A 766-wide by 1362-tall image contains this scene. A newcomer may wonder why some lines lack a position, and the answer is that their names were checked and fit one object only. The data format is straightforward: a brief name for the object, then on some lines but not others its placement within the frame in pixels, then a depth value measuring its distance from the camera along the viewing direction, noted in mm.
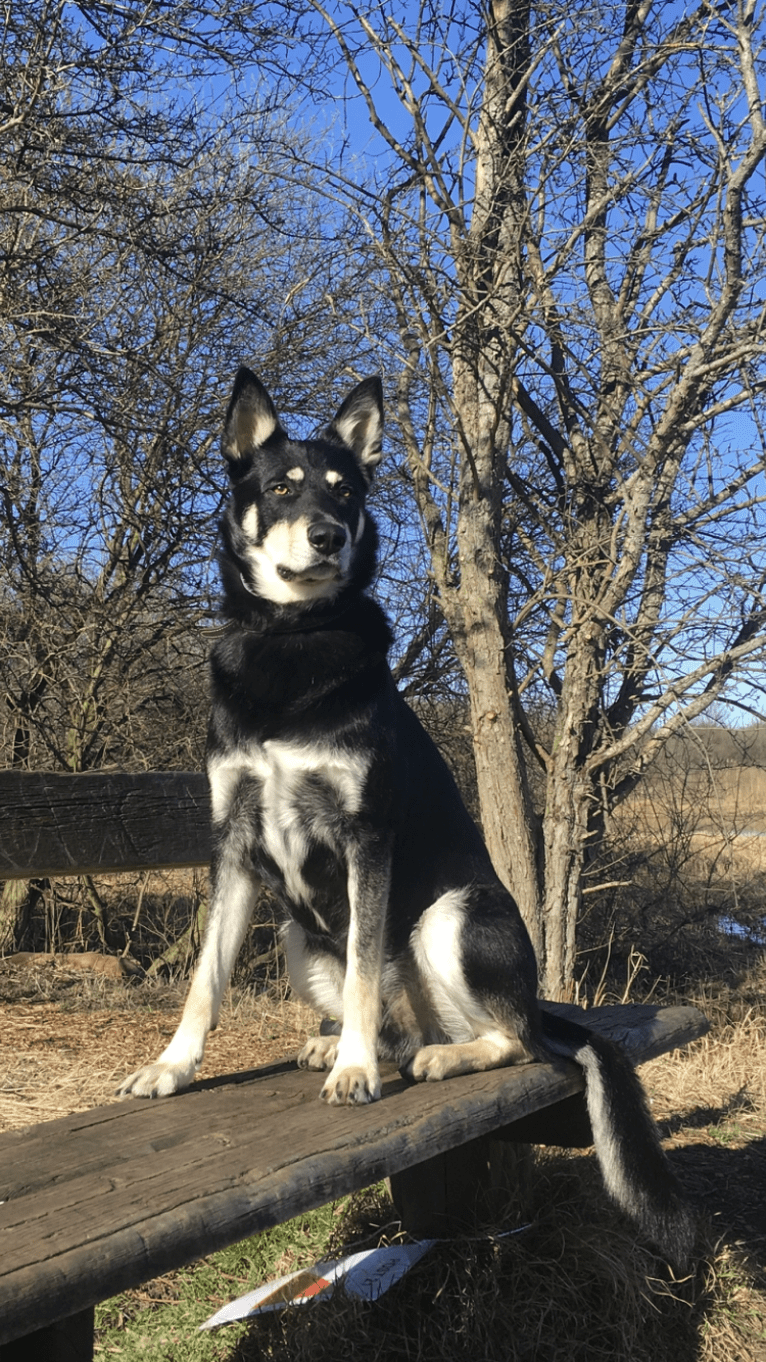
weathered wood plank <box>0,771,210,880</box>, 3143
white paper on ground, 2672
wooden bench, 1386
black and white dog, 2504
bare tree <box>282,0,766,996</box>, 4457
